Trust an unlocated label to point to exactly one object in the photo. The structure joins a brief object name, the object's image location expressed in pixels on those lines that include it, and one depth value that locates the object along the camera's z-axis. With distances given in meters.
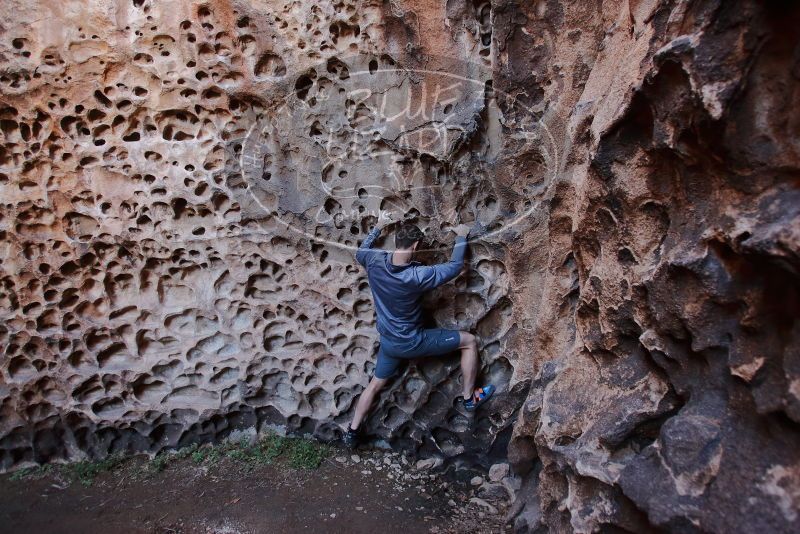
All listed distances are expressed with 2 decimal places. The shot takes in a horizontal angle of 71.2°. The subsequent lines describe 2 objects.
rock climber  2.91
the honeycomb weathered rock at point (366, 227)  1.73
